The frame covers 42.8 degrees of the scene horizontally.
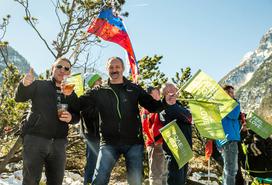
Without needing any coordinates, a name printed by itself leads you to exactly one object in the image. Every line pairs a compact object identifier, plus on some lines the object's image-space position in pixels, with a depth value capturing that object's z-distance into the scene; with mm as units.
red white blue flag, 7246
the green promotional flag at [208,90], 4677
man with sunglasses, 3951
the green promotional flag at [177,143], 4918
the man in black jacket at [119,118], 4055
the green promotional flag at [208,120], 4578
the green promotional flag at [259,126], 6473
